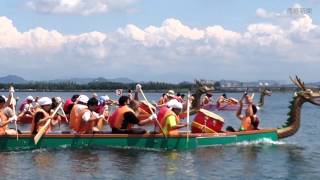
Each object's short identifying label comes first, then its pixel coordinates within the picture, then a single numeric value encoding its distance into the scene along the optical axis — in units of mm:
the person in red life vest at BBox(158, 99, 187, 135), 21281
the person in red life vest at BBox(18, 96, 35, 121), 31516
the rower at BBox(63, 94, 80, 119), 31052
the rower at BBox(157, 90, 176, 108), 30367
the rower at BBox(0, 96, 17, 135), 20152
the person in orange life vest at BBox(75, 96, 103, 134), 20953
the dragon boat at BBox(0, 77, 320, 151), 20578
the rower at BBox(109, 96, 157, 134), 20953
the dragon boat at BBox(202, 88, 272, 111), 53750
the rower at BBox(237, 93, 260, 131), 24016
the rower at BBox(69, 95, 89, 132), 21375
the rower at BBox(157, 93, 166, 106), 38394
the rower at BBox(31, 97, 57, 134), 20188
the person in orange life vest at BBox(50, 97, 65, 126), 22938
